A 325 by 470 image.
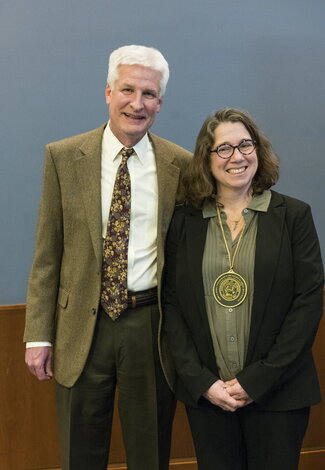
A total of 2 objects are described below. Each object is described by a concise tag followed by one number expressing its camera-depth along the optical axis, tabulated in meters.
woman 1.82
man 1.99
